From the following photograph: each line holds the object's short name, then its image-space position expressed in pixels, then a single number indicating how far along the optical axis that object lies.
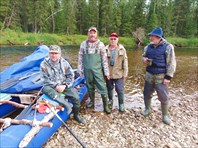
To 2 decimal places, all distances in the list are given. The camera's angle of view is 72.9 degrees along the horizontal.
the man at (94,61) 3.45
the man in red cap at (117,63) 3.64
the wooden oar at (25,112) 2.69
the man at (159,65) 3.18
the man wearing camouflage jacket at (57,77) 3.00
